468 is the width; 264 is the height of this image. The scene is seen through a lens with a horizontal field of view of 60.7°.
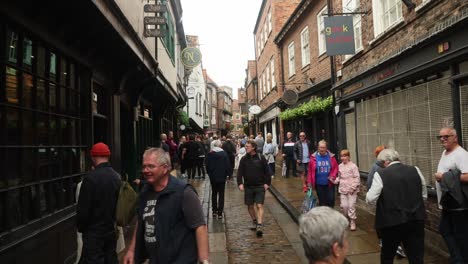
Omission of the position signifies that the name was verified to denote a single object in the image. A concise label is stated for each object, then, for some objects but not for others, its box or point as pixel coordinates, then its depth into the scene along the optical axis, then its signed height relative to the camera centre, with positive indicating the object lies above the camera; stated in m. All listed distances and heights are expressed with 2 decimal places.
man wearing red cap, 4.19 -0.67
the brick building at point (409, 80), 5.89 +1.08
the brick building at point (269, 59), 21.41 +5.28
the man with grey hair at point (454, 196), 4.43 -0.67
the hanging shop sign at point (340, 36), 9.10 +2.38
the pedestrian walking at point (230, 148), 13.74 -0.12
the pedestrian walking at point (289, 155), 14.75 -0.47
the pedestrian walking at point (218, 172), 8.58 -0.58
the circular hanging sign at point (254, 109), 25.00 +2.16
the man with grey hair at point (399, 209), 4.32 -0.77
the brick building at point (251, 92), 35.03 +4.95
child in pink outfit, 7.34 -0.82
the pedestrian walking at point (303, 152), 12.71 -0.32
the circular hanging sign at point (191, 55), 18.67 +4.23
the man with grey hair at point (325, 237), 2.19 -0.53
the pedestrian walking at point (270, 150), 14.38 -0.25
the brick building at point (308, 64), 13.34 +3.04
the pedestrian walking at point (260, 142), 15.40 +0.05
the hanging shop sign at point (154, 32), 9.80 +2.82
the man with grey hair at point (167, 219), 3.07 -0.57
